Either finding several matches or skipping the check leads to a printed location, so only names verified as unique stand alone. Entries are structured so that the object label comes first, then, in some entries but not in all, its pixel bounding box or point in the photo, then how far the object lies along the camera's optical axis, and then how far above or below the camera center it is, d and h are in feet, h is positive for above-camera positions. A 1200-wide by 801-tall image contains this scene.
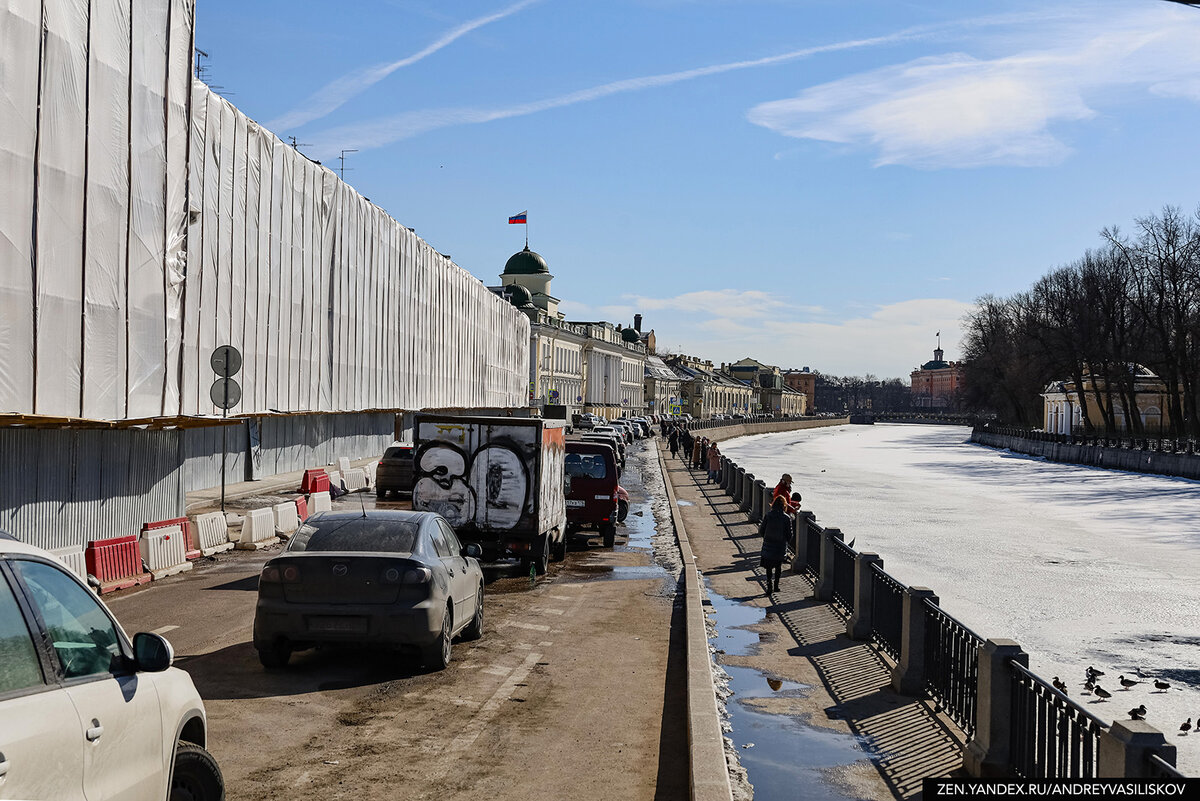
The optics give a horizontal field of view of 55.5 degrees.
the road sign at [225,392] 64.08 +0.94
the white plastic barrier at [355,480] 110.63 -6.85
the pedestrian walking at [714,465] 152.42 -7.22
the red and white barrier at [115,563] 48.62 -6.84
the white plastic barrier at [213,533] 62.80 -7.00
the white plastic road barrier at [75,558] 46.75 -6.18
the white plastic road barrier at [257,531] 66.67 -7.30
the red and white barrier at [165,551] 54.39 -7.02
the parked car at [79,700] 12.20 -3.48
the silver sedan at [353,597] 32.32 -5.34
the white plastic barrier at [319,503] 79.66 -6.57
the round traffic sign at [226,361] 64.13 +2.70
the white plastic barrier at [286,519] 72.28 -7.04
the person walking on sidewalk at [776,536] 53.26 -5.78
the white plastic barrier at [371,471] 114.32 -6.17
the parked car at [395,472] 101.76 -5.53
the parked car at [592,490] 75.00 -5.22
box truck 54.24 -3.14
